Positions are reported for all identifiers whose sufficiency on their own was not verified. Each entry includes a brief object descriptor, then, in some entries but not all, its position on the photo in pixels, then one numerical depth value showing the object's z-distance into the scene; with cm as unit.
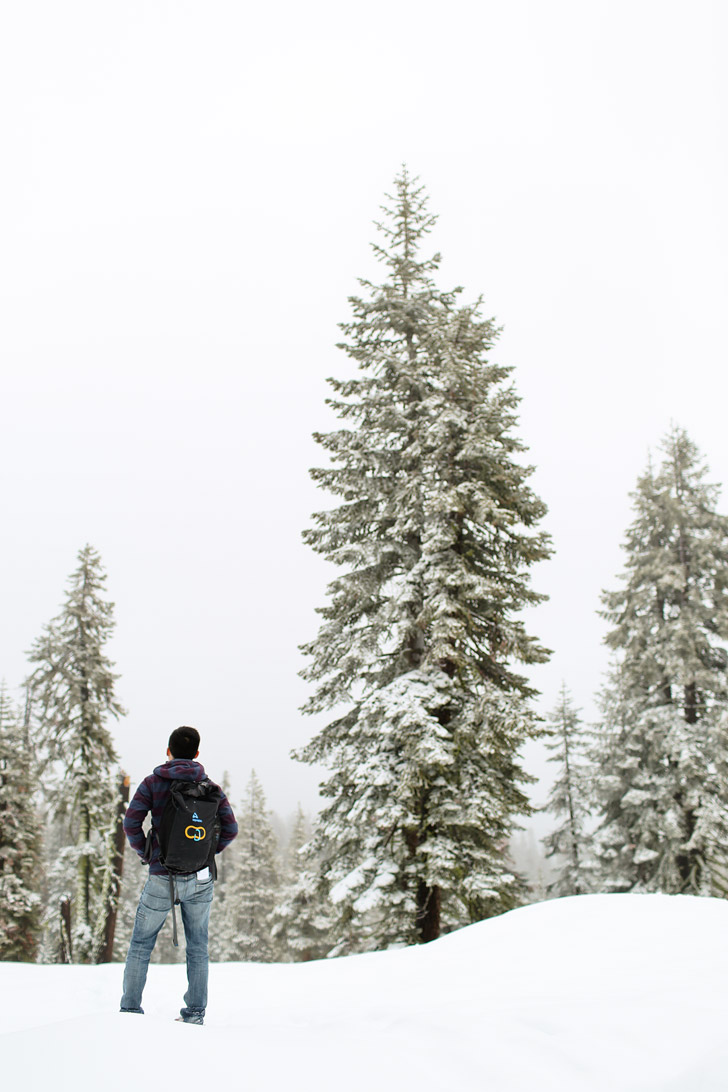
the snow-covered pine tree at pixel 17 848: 2161
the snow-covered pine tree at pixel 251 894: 3569
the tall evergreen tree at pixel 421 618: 1123
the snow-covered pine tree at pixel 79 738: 1983
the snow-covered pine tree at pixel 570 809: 2353
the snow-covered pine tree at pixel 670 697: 1719
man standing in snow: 492
